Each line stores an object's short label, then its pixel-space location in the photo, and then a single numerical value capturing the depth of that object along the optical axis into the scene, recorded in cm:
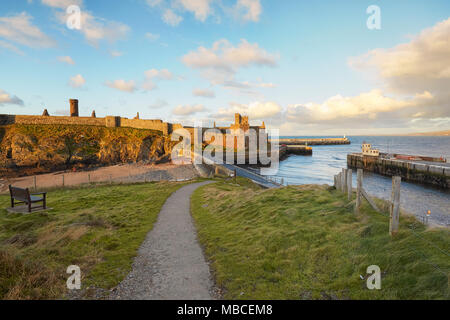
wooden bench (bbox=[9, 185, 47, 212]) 1148
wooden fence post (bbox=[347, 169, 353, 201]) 1108
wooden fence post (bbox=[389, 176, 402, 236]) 651
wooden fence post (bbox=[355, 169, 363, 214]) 888
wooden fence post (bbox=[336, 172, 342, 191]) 1370
